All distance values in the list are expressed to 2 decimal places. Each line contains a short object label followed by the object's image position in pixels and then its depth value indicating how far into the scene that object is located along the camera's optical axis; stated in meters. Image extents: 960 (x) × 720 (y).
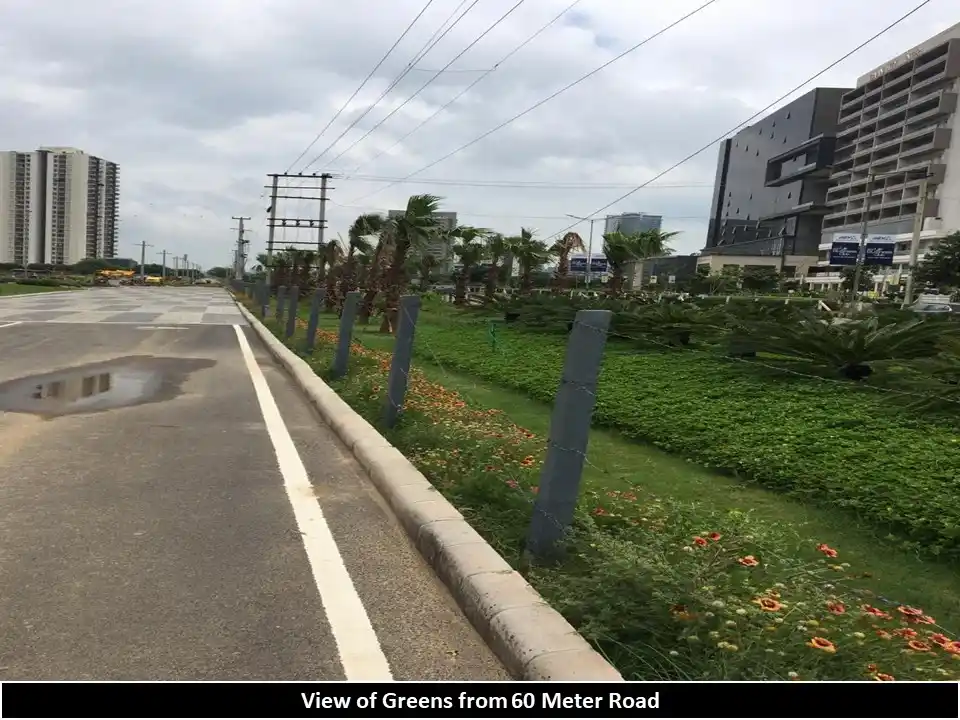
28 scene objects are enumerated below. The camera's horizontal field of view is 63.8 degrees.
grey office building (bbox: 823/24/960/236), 87.81
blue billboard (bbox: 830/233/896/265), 55.16
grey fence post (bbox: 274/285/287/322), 23.50
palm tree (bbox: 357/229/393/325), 24.62
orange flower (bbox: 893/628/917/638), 3.34
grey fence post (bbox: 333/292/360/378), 11.77
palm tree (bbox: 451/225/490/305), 35.50
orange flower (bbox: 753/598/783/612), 3.41
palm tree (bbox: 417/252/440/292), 28.39
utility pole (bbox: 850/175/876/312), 50.58
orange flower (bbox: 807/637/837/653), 3.02
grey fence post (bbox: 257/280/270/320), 28.80
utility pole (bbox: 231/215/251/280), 97.94
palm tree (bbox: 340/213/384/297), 29.81
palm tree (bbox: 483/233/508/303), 35.88
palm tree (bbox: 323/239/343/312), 34.28
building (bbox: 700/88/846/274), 117.88
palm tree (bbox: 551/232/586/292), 31.77
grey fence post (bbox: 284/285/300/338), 19.08
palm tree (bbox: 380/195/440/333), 22.12
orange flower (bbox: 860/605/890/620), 3.57
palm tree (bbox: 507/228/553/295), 33.66
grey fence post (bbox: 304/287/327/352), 15.76
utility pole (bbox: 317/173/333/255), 54.58
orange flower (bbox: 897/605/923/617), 3.55
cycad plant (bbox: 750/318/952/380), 10.59
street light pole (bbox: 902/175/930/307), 49.47
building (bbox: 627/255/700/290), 129.50
